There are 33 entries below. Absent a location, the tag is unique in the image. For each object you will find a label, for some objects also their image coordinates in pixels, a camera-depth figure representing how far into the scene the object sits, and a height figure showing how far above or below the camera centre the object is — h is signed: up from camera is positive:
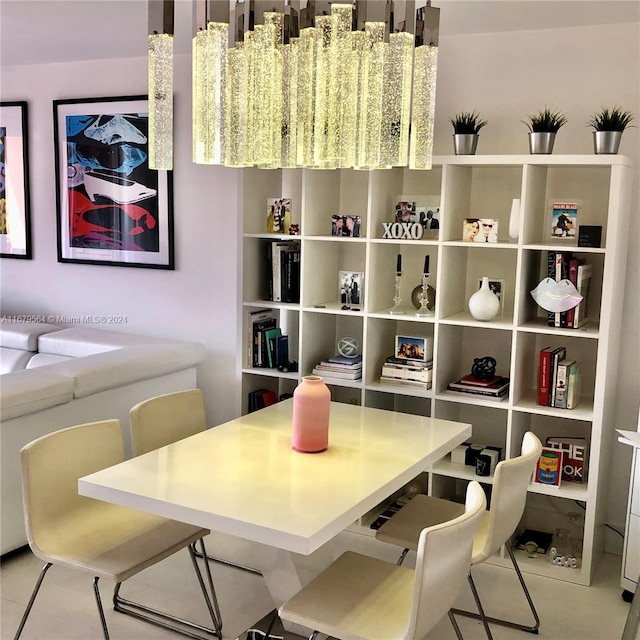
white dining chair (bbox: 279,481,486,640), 1.97 -1.12
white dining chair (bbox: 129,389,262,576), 2.97 -0.85
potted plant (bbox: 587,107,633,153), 3.09 +0.34
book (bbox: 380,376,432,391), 3.58 -0.79
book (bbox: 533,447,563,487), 3.35 -1.08
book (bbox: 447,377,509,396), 3.46 -0.78
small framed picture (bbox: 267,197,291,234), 3.91 -0.02
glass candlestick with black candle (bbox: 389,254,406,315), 3.76 -0.38
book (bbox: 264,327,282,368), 3.95 -0.70
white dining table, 2.11 -0.83
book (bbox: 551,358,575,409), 3.31 -0.72
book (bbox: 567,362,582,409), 3.30 -0.72
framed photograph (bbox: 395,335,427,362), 3.62 -0.63
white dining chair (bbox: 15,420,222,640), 2.45 -1.09
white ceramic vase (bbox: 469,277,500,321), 3.41 -0.39
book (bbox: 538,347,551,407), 3.35 -0.68
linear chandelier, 2.02 +0.35
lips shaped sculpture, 3.22 -0.33
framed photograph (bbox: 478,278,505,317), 3.66 -0.34
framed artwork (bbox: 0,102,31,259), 4.98 +0.15
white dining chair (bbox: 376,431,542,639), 2.48 -1.11
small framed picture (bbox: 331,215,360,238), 3.72 -0.07
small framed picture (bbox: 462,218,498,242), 3.37 -0.06
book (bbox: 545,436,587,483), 3.41 -1.06
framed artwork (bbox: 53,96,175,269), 4.53 +0.11
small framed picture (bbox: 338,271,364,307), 3.87 -0.38
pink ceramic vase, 2.61 -0.69
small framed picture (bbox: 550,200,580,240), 3.35 -0.01
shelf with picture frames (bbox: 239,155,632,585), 3.26 -0.36
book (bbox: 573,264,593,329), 3.26 -0.31
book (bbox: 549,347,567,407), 3.33 -0.67
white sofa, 3.18 -0.83
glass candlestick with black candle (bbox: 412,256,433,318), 3.66 -0.38
